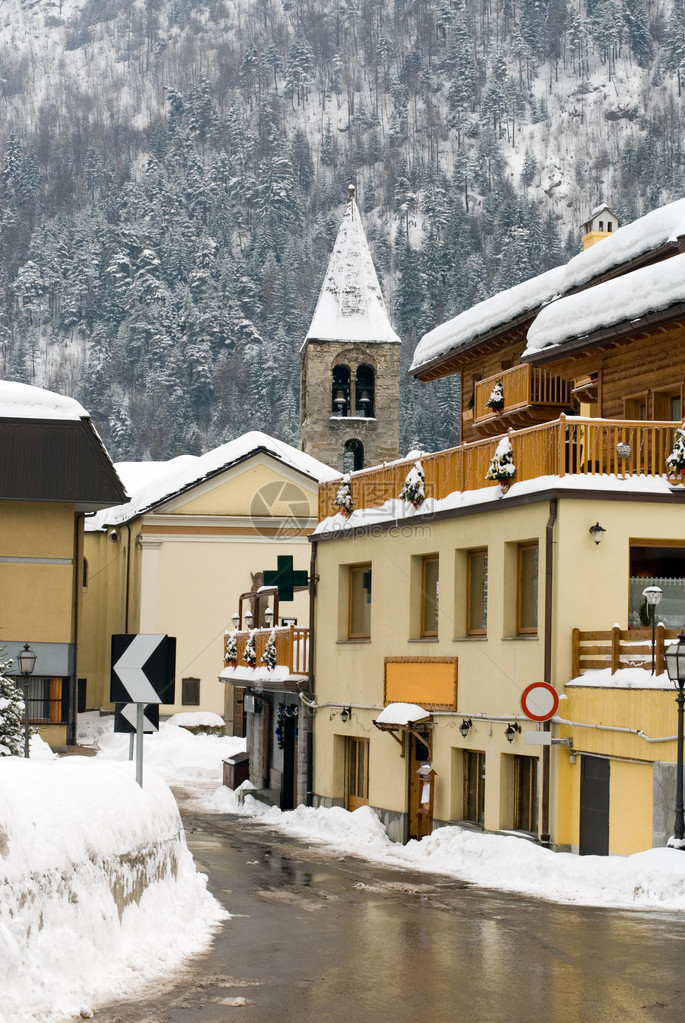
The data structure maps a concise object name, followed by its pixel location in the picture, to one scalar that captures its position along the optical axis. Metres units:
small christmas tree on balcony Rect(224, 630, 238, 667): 37.06
